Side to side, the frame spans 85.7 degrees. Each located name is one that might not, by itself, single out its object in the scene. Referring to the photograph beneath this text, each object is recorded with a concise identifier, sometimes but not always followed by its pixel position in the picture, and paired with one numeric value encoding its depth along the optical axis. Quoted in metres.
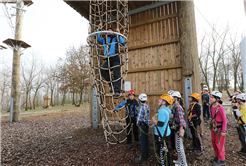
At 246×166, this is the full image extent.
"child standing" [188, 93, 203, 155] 3.18
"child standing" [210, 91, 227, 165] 2.70
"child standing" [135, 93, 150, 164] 2.90
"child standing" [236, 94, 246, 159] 3.00
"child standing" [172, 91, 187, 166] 2.64
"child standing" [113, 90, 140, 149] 3.49
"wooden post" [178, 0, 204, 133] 4.07
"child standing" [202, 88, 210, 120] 6.40
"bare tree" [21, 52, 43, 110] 18.65
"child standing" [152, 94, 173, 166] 2.41
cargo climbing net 3.20
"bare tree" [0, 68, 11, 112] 18.53
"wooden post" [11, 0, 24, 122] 7.84
